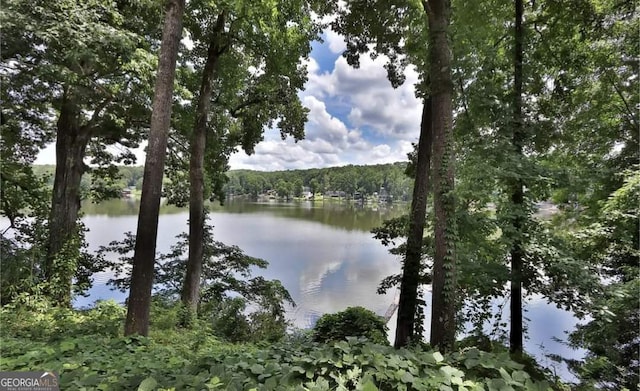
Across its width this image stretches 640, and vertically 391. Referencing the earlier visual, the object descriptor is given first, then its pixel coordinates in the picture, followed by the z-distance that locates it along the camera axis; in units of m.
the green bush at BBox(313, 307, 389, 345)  6.50
